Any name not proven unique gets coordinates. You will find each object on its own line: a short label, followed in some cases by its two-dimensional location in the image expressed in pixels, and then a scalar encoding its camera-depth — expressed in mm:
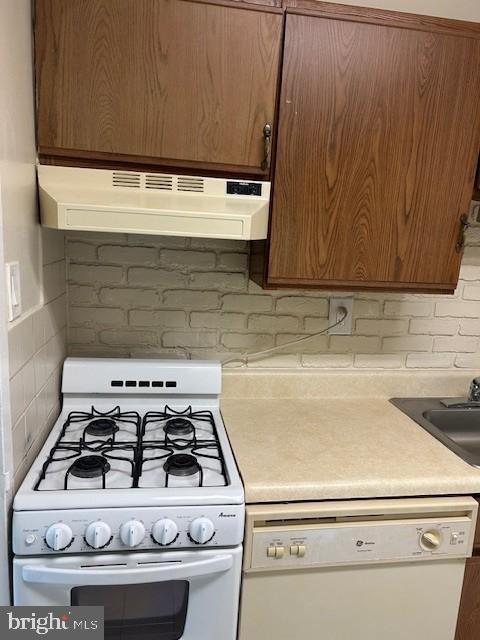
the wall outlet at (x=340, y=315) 1722
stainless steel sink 1677
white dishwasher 1126
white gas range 999
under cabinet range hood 1129
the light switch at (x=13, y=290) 988
